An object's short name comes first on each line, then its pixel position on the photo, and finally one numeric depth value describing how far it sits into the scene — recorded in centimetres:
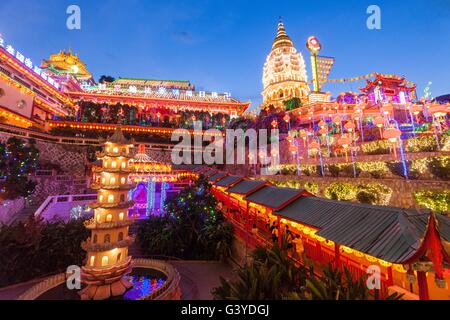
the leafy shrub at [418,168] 1280
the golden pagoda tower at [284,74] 5747
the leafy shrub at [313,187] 1853
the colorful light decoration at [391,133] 1290
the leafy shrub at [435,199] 1033
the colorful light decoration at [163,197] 2138
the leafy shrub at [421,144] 1376
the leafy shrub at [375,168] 1503
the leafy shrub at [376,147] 1708
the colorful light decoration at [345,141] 1677
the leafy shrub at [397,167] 1402
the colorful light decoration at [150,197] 2051
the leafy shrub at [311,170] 2125
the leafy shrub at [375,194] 1348
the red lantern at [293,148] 2317
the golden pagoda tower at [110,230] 1024
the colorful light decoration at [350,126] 1936
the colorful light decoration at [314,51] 4611
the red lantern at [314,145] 2064
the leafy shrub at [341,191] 1529
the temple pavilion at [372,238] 485
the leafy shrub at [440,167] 1142
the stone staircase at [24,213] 1798
